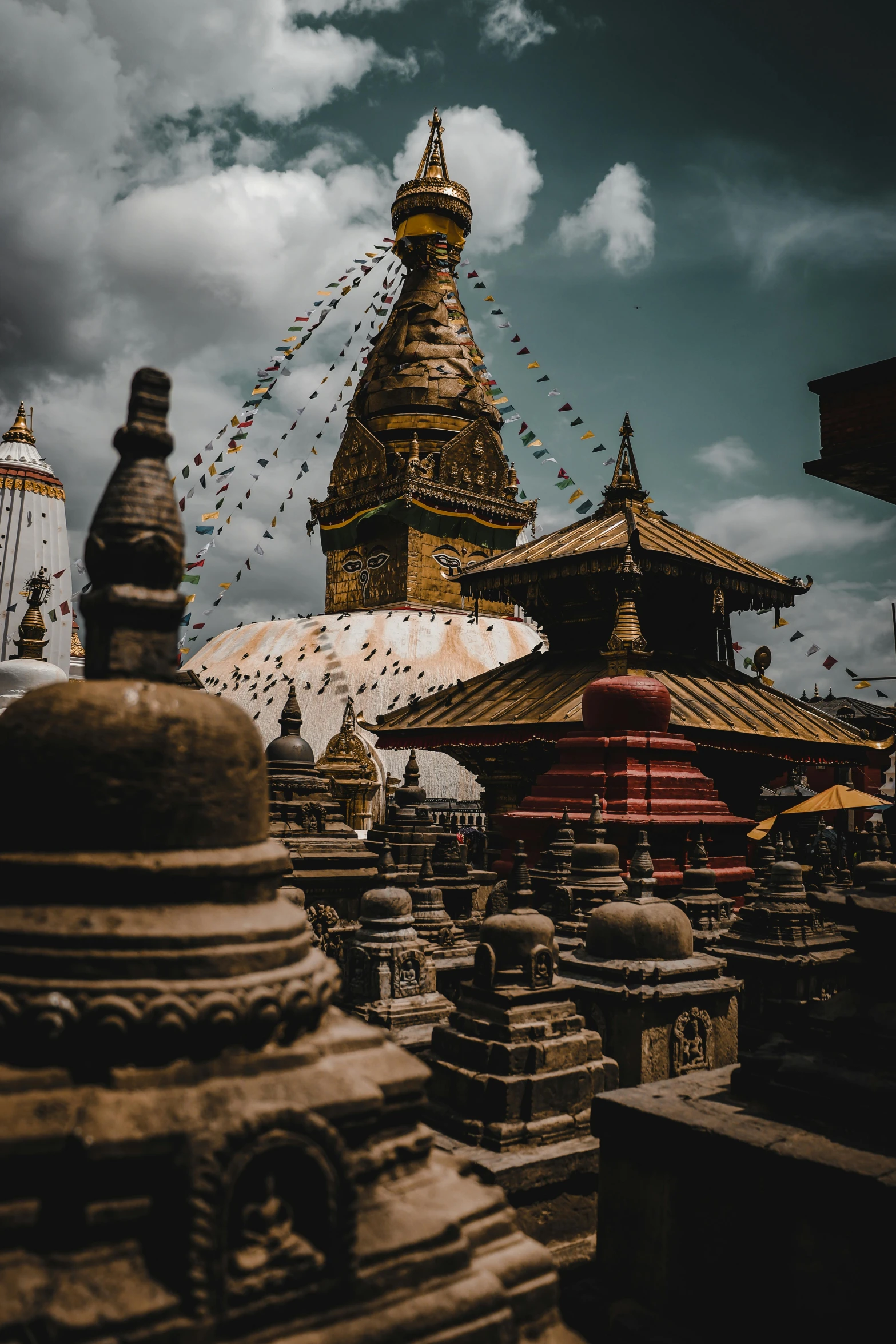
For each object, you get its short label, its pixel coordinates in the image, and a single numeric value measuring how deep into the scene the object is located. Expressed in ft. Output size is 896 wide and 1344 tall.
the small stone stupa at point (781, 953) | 23.95
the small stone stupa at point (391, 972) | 20.89
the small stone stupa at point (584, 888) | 27.02
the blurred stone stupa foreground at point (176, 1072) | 5.70
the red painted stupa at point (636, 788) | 34.83
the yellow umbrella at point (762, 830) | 57.72
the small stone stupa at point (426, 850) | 37.60
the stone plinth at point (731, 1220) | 9.61
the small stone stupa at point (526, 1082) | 14.57
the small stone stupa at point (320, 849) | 32.86
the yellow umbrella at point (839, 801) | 46.01
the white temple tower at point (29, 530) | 103.70
